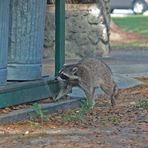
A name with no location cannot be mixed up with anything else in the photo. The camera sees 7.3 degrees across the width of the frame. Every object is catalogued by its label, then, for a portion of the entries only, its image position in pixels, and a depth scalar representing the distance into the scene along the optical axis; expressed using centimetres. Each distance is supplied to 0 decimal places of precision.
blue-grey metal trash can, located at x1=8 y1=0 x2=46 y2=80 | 1425
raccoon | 1426
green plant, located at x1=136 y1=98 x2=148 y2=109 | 1466
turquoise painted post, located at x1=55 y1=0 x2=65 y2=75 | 1548
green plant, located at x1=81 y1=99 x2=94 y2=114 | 1404
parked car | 6965
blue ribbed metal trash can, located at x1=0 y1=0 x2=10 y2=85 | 1323
